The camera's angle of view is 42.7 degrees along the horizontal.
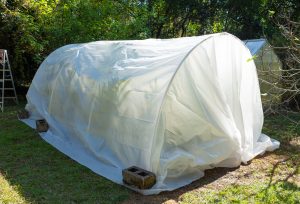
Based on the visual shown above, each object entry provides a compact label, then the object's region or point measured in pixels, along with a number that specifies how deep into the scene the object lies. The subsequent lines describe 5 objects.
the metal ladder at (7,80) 9.41
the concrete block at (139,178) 4.30
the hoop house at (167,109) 4.61
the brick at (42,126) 6.91
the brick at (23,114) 8.09
